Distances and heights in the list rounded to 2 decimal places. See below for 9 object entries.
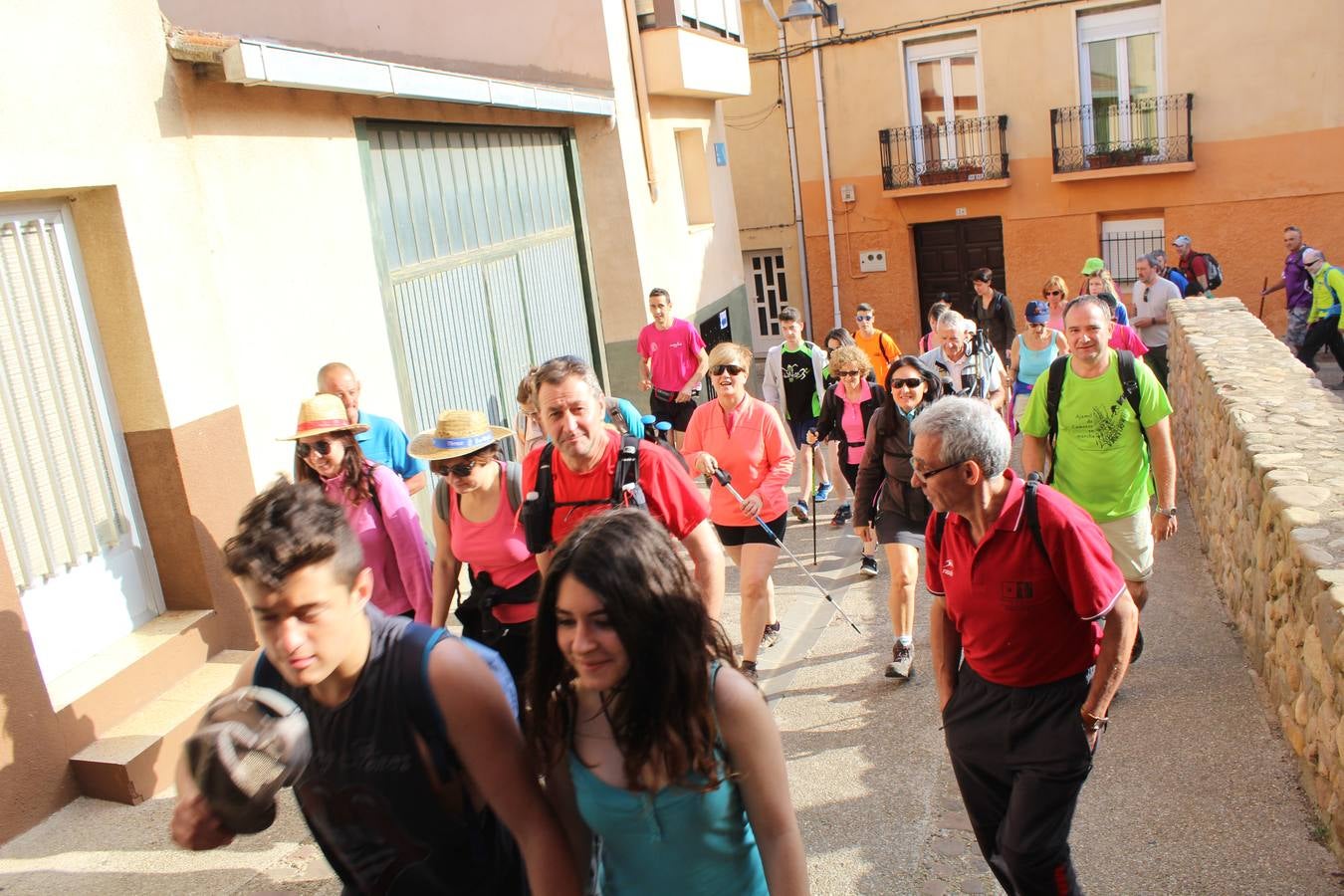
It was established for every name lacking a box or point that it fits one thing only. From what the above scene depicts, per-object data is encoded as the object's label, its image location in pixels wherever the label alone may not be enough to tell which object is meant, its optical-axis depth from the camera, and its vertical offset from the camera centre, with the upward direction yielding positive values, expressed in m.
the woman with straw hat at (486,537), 4.48 -1.13
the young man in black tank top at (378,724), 2.22 -0.89
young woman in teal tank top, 2.21 -0.97
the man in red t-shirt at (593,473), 4.11 -0.90
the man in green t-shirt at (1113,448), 5.23 -1.29
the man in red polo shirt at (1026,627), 3.32 -1.30
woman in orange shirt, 5.89 -1.33
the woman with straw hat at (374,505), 4.59 -0.98
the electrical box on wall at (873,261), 20.52 -1.34
